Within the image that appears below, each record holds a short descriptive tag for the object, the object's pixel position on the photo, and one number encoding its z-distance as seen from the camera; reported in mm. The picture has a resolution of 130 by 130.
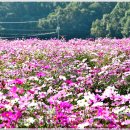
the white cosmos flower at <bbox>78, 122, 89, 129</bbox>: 5986
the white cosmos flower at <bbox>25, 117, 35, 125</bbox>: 6445
